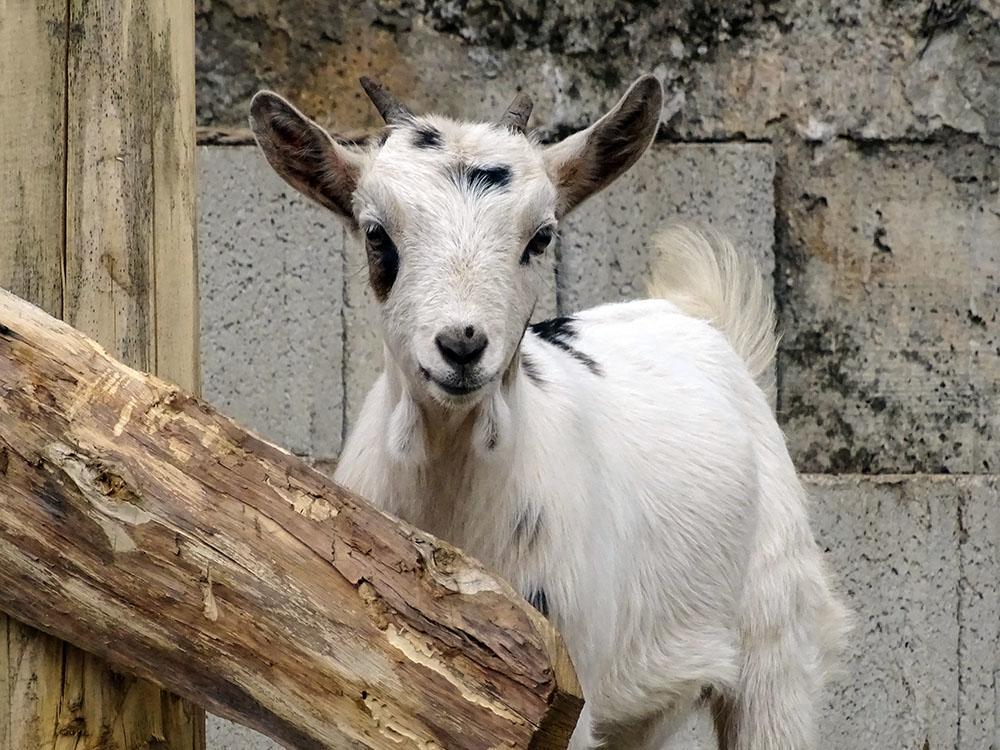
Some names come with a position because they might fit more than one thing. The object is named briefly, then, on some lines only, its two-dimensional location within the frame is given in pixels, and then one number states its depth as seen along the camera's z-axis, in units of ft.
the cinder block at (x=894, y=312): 38.40
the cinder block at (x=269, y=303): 35.22
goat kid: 21.68
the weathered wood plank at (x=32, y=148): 19.48
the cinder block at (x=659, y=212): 37.24
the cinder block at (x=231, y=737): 35.53
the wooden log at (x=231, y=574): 17.31
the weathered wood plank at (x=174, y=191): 20.17
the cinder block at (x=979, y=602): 38.04
